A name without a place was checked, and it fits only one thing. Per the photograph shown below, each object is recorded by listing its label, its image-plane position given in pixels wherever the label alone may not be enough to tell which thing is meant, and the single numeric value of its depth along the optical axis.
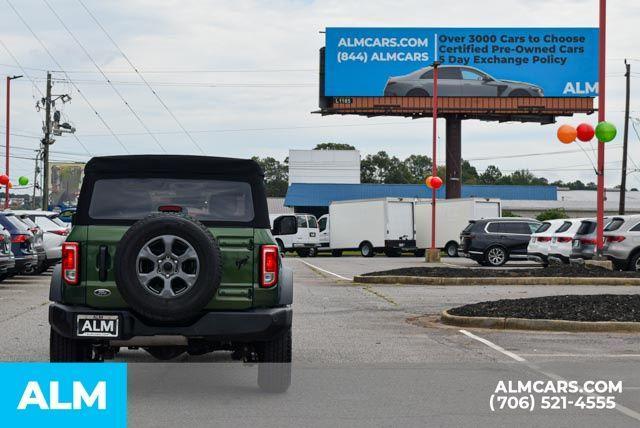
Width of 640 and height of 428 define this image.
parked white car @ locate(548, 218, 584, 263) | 31.45
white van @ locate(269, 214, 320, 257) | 54.34
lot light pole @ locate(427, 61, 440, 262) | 41.25
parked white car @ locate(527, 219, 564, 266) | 32.25
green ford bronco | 8.32
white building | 93.81
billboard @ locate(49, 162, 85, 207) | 108.44
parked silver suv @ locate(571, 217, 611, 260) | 29.12
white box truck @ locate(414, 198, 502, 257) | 49.66
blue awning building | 81.62
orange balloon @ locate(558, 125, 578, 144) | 27.61
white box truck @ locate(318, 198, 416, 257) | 52.59
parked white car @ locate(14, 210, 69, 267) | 28.47
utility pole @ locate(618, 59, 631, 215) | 56.50
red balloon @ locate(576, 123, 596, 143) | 27.06
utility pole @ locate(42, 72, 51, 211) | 56.47
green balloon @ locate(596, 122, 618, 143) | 26.28
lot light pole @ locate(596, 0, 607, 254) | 27.06
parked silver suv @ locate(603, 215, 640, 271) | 27.86
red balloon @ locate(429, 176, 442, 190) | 42.94
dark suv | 36.75
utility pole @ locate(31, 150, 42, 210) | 99.00
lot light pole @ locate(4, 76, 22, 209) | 55.03
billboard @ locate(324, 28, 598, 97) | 60.56
